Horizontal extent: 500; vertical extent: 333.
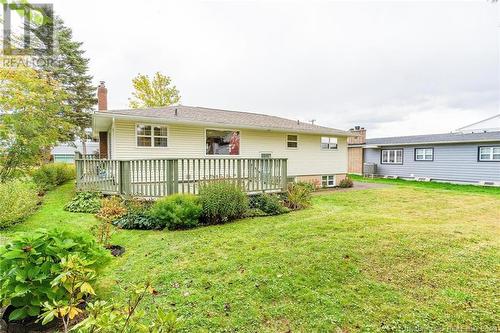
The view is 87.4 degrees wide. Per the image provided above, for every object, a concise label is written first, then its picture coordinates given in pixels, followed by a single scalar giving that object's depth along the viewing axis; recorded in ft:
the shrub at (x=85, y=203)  26.27
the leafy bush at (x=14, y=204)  20.13
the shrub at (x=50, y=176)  37.55
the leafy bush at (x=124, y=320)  5.31
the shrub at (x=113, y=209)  21.56
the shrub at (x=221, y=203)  22.97
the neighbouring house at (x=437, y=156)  54.88
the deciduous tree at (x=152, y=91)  89.04
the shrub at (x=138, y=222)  22.04
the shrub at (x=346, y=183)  51.78
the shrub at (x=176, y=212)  21.52
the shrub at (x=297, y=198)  28.91
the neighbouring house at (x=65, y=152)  127.75
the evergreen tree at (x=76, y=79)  86.33
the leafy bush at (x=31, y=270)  8.24
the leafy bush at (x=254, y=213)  25.19
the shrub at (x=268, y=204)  26.66
